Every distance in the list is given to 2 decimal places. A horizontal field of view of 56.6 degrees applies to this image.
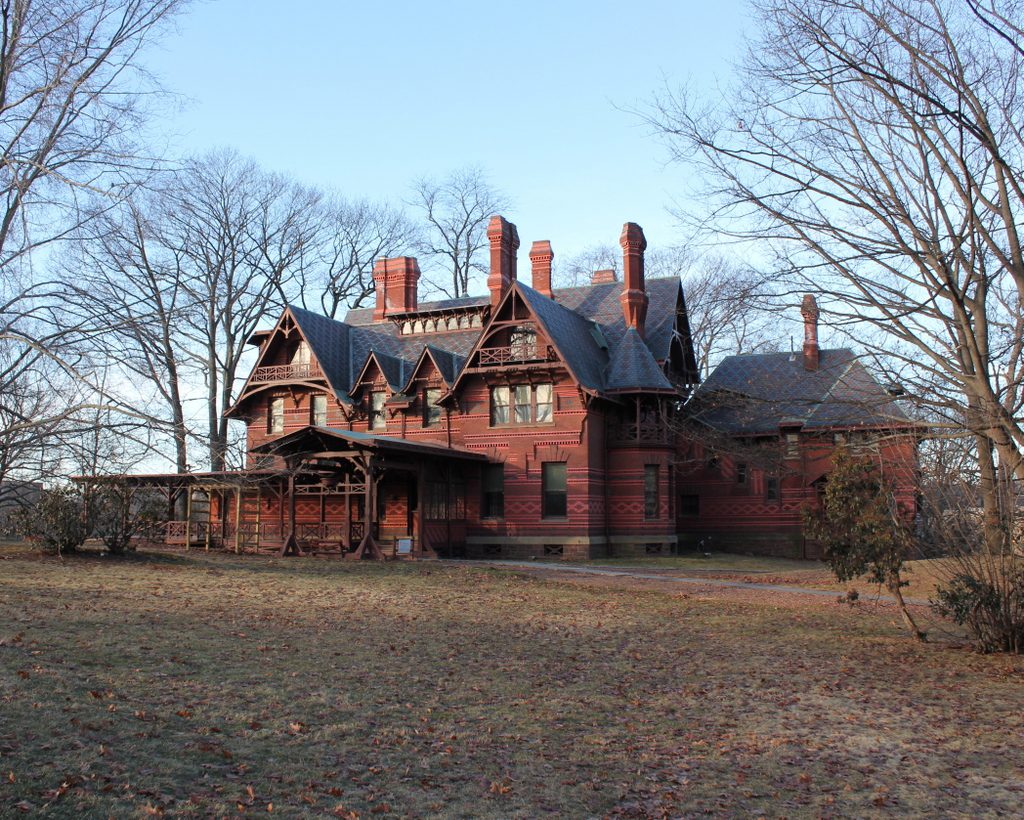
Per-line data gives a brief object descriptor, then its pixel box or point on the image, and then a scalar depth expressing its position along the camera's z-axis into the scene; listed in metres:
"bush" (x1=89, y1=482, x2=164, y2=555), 22.98
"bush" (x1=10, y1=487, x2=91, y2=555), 21.81
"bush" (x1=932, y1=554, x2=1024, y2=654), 12.74
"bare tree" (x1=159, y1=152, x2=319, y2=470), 42.59
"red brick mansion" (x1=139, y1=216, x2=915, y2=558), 32.16
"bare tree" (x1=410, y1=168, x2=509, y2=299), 57.78
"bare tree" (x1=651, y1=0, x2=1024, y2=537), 11.72
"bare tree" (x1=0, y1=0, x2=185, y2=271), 12.29
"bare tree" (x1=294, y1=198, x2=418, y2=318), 52.88
